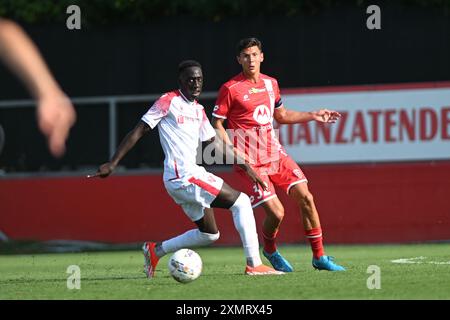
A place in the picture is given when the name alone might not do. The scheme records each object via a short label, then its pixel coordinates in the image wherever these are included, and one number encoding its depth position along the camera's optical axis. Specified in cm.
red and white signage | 1822
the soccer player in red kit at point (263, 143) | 1209
